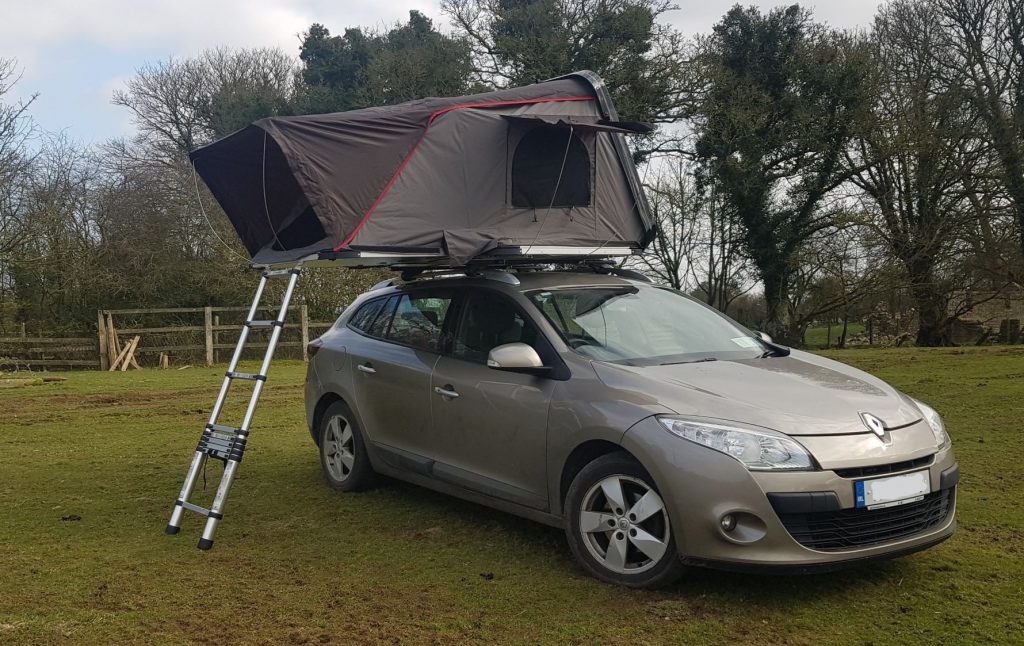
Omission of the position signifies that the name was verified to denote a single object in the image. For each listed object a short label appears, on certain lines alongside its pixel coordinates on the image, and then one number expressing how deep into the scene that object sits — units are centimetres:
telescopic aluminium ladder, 550
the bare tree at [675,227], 3089
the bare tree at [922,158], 2439
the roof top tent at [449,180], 586
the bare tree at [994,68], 2342
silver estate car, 406
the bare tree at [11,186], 2191
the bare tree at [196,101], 3388
